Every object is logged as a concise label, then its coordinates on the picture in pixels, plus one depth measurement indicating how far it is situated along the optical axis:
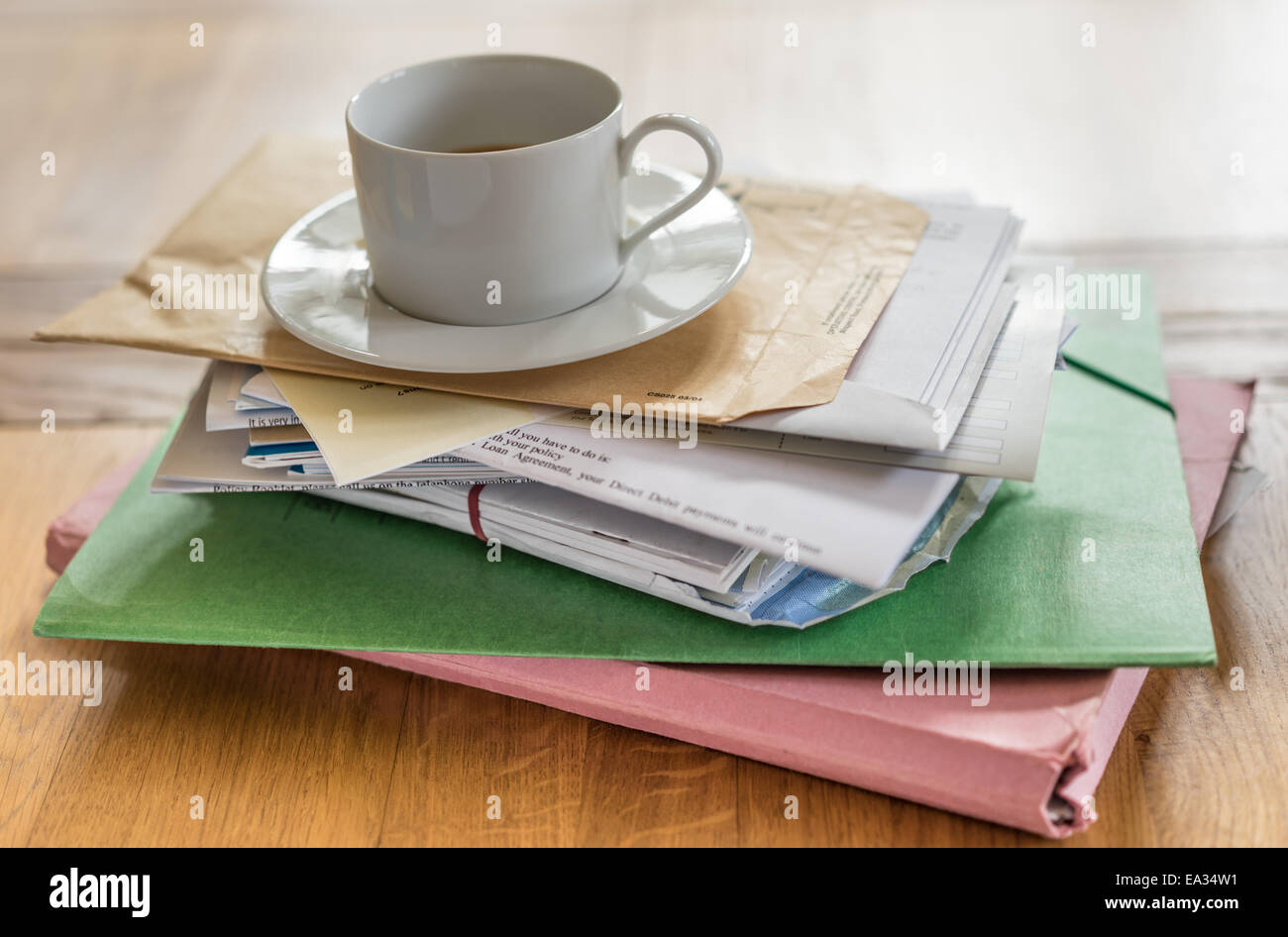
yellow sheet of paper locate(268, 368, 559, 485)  0.49
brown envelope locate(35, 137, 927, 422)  0.50
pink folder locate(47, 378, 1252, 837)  0.43
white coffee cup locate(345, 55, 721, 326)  0.49
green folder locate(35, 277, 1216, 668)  0.47
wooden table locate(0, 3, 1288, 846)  0.45
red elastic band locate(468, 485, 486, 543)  0.53
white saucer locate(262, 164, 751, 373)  0.50
